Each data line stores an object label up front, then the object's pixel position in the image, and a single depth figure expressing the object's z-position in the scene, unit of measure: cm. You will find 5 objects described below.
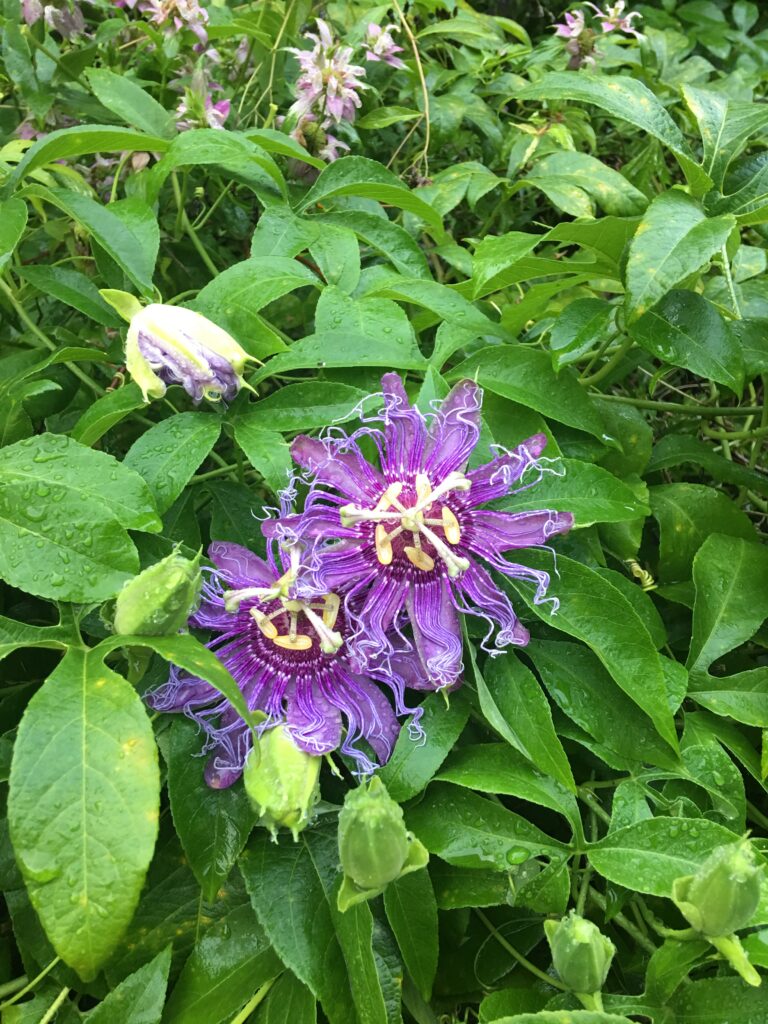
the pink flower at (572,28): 45
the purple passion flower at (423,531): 24
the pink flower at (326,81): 37
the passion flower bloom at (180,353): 25
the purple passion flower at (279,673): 23
